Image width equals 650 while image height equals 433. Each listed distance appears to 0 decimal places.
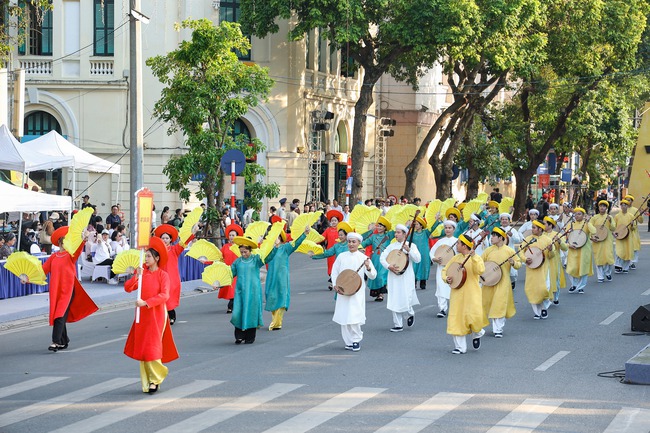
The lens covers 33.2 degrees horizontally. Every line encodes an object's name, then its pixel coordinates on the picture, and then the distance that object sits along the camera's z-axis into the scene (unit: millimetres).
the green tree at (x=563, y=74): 41406
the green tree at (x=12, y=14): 21667
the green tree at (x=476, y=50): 35219
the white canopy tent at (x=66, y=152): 26219
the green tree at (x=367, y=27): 34969
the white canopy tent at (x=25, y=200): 20469
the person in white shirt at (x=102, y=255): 23656
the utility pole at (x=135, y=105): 22312
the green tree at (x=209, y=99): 25844
